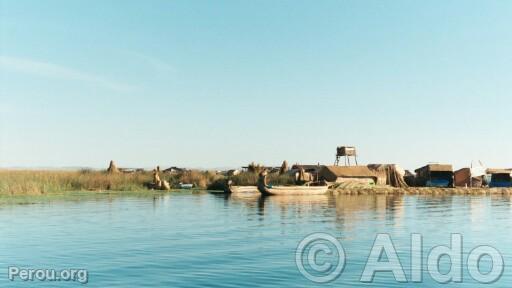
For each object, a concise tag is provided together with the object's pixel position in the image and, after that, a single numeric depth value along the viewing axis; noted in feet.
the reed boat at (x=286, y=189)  170.40
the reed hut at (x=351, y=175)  204.23
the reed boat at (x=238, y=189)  179.01
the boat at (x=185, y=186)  195.00
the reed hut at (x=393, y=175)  220.43
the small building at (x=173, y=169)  294.70
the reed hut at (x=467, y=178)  227.20
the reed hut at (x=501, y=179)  232.78
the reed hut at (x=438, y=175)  225.97
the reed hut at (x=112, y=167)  189.06
